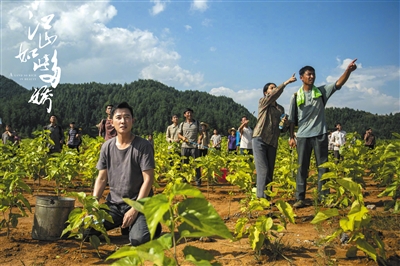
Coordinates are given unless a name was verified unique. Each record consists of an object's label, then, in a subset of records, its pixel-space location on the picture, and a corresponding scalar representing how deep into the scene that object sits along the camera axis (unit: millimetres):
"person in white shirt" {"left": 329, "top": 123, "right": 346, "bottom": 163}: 10576
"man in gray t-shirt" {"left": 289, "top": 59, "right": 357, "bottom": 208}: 4379
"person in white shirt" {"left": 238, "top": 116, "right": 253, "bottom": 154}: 8734
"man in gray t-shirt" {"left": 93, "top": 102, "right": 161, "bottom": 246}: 2961
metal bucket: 3473
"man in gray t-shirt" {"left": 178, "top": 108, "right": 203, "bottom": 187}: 7434
